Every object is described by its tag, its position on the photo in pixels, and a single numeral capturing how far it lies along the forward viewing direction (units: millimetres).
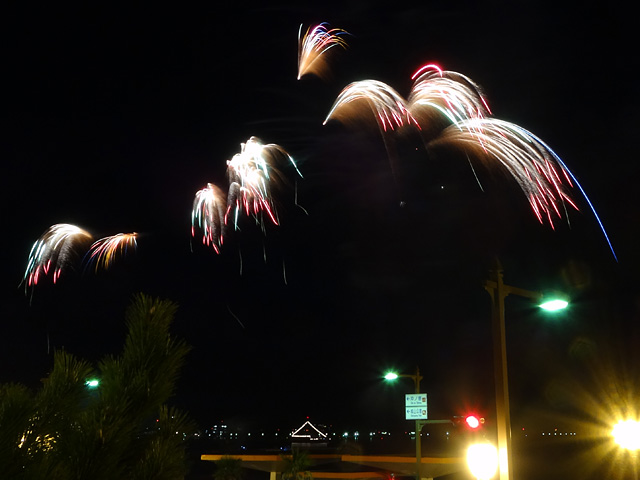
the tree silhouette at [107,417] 2139
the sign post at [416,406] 25545
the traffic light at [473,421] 13766
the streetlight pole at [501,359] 11227
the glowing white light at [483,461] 11727
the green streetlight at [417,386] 23736
